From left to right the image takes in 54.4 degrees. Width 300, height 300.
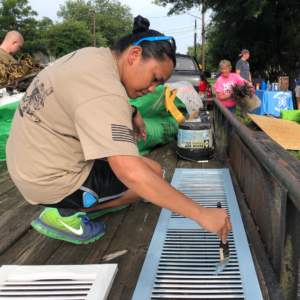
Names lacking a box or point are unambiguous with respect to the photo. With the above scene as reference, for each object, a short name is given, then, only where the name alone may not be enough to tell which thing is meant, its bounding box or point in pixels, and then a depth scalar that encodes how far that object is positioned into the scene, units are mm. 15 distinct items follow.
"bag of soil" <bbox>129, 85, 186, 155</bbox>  3742
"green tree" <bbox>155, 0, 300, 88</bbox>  13781
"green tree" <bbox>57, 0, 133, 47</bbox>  72438
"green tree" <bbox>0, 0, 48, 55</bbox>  43938
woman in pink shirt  5785
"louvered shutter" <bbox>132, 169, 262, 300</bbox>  1389
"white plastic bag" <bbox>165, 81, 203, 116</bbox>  4516
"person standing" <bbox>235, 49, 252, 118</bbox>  8126
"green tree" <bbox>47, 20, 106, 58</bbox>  46250
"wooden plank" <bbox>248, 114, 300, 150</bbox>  4742
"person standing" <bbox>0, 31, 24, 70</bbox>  4008
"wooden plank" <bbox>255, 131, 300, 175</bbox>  1243
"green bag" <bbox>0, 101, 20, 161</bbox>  3623
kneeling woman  1168
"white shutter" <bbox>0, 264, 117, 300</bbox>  1392
